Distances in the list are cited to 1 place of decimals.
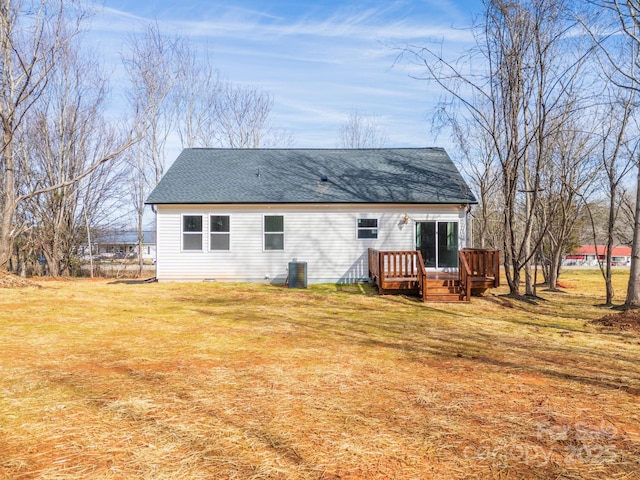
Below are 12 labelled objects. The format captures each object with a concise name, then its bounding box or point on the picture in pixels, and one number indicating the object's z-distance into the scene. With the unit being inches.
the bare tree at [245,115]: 1268.5
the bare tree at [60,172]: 863.7
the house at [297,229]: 592.4
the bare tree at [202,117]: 1186.0
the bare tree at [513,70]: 476.7
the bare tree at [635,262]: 426.3
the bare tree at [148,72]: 681.0
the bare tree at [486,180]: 813.2
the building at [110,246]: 976.3
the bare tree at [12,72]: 523.7
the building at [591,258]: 1967.3
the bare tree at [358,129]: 1387.8
